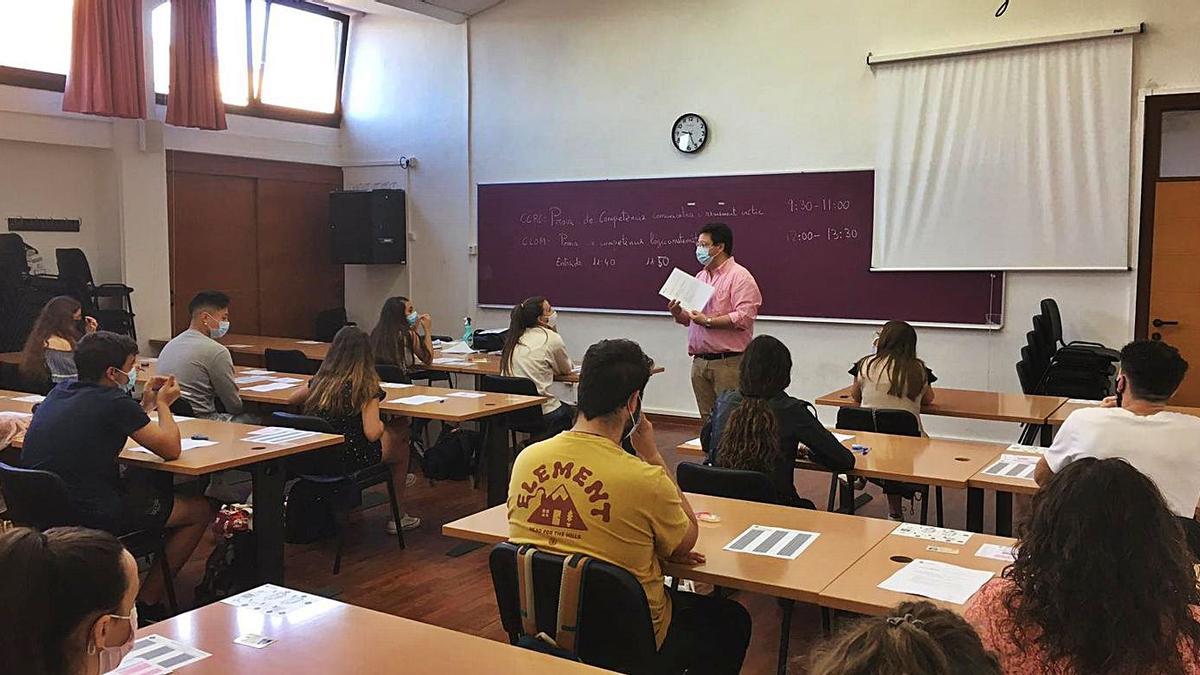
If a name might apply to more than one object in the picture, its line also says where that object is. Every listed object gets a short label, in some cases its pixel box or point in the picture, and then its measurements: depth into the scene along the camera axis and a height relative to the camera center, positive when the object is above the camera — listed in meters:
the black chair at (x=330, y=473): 4.49 -0.99
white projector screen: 6.54 +0.84
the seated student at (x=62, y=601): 1.32 -0.49
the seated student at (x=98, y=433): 3.38 -0.60
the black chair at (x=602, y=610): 2.18 -0.80
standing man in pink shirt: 5.84 -0.29
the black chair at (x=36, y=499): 3.19 -0.79
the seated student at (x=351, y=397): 4.54 -0.62
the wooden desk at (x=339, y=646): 1.86 -0.79
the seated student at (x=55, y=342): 5.31 -0.41
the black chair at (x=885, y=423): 4.46 -0.73
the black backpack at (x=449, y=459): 5.45 -1.10
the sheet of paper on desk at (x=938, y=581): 2.21 -0.76
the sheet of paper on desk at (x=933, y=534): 2.65 -0.76
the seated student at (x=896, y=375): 4.70 -0.51
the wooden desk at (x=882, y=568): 2.17 -0.76
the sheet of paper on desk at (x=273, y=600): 2.18 -0.79
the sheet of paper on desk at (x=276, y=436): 4.02 -0.73
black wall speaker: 9.88 +0.49
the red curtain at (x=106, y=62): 7.53 +1.72
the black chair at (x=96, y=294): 7.61 -0.19
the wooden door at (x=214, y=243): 8.98 +0.29
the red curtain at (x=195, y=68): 8.17 +1.82
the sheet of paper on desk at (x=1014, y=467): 3.44 -0.74
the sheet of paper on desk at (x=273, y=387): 5.56 -0.70
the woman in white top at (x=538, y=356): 5.75 -0.52
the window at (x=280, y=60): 9.20 +2.20
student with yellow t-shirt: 2.28 -0.57
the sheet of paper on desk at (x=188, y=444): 3.89 -0.74
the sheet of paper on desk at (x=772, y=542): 2.55 -0.76
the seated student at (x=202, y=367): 4.89 -0.51
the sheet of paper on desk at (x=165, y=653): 1.88 -0.79
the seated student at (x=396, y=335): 6.33 -0.43
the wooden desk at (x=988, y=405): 4.65 -0.69
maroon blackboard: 7.40 +0.24
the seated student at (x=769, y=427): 3.42 -0.58
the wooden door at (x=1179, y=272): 6.48 +0.02
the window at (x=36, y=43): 7.54 +1.88
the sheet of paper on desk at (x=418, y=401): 5.03 -0.70
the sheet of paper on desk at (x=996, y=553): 2.48 -0.75
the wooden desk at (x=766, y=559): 2.32 -0.76
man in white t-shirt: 2.71 -0.47
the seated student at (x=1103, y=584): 1.48 -0.50
